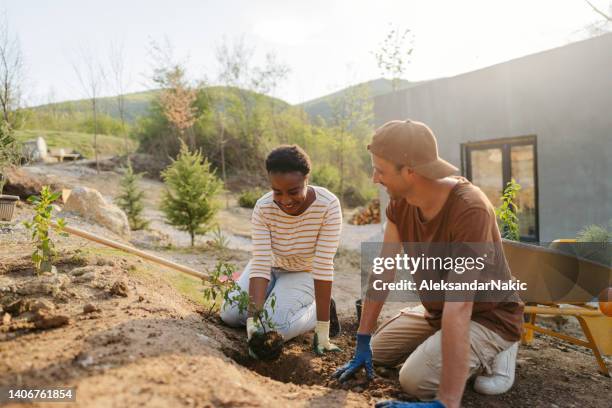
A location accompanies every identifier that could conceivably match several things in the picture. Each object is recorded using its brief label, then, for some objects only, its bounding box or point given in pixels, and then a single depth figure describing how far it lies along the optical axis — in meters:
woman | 2.66
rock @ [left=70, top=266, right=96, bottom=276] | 3.14
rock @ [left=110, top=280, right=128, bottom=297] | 2.84
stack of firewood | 12.46
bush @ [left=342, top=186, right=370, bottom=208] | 19.19
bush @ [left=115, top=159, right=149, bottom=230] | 8.60
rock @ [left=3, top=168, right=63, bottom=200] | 6.64
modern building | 5.47
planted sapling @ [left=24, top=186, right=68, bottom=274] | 2.91
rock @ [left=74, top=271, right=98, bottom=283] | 3.01
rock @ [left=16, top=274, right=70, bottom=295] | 2.66
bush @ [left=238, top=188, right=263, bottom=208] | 15.63
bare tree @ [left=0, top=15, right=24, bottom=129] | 9.48
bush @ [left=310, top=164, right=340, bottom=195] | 18.33
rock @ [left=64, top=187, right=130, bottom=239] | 6.65
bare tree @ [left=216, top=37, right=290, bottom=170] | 17.97
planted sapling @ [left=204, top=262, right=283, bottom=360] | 2.48
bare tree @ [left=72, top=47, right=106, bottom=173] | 16.78
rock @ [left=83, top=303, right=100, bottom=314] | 2.44
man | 1.91
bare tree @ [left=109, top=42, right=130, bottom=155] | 17.25
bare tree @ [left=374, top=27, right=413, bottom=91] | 12.84
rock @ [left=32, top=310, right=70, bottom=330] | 2.18
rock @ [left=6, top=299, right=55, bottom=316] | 2.32
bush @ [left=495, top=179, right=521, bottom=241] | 3.72
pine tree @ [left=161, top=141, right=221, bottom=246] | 7.98
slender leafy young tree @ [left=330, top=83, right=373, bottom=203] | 14.73
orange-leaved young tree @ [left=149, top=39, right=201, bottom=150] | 17.08
